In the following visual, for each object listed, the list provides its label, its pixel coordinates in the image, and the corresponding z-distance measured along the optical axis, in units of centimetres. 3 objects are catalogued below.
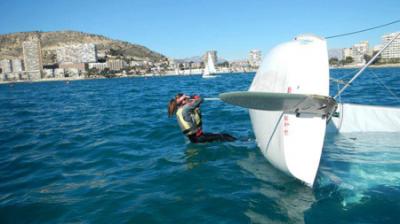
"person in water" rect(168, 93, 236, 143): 1015
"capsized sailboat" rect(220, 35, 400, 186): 607
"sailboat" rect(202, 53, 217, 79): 9350
